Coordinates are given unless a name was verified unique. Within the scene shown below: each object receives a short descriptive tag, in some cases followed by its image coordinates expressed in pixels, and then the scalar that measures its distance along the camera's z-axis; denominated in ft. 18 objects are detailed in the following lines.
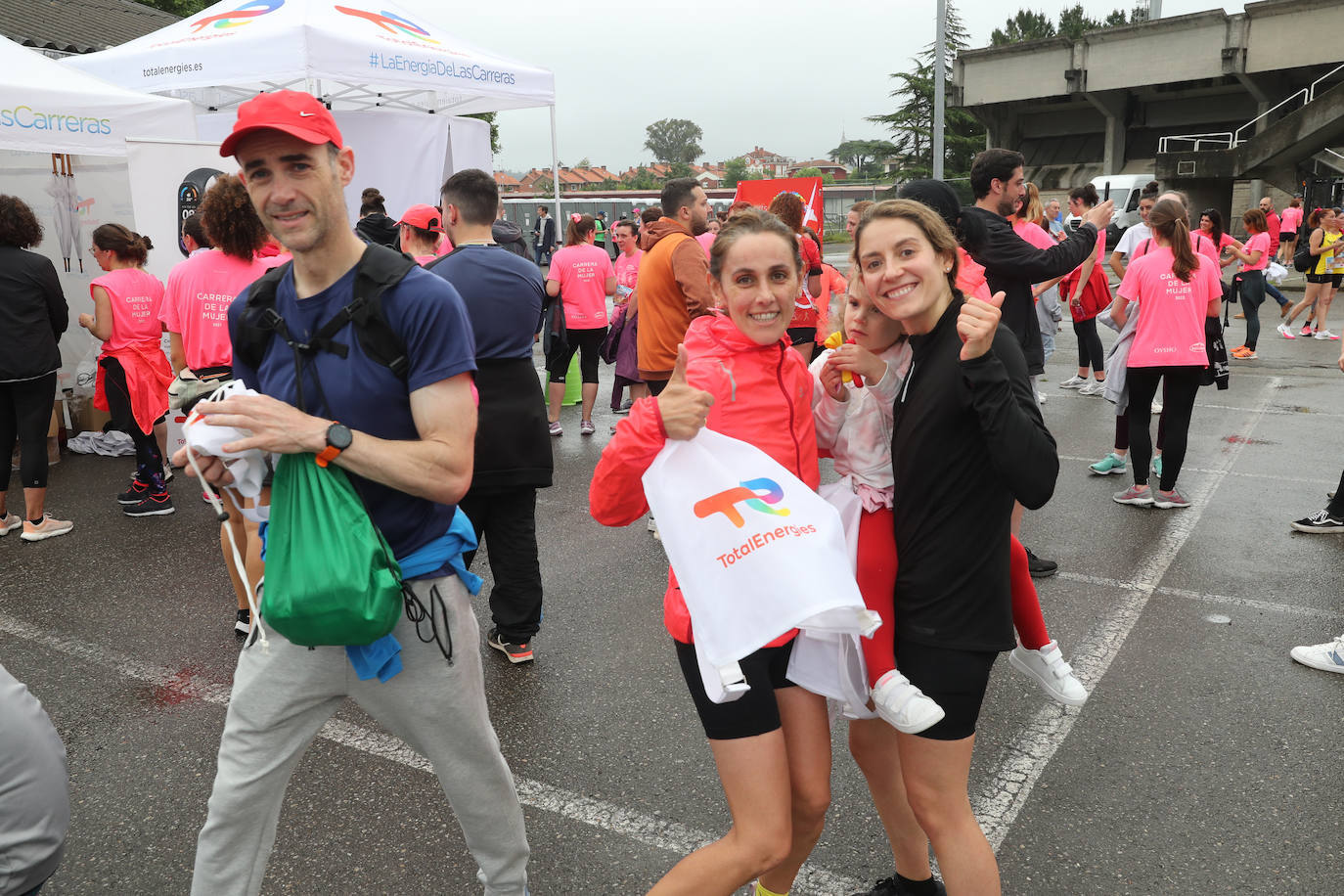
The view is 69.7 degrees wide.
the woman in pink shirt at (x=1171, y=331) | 19.66
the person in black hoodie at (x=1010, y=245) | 15.61
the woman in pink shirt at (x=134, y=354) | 21.70
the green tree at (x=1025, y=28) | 221.66
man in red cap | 6.64
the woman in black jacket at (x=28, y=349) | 19.42
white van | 96.89
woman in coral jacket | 6.77
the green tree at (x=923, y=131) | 160.86
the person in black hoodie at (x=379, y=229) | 22.47
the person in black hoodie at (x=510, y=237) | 26.09
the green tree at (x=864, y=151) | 180.75
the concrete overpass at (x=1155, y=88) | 109.50
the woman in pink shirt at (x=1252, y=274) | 40.40
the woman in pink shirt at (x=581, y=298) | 27.73
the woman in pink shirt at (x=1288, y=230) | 66.54
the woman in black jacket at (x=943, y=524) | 6.75
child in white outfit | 7.02
